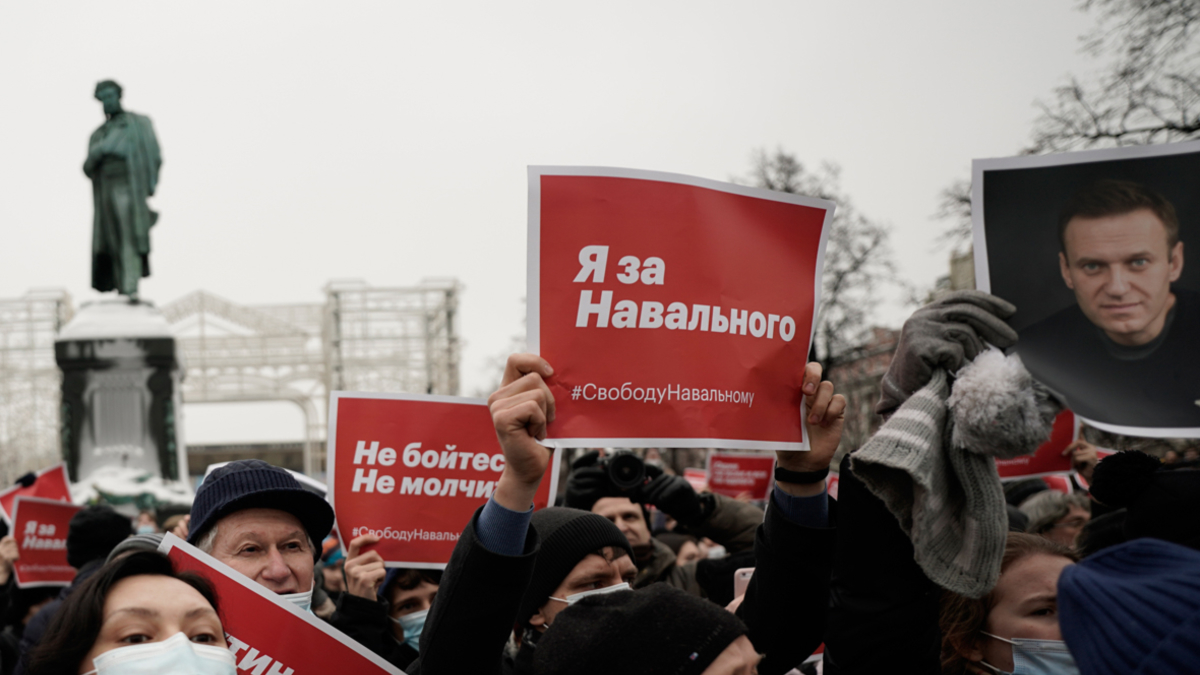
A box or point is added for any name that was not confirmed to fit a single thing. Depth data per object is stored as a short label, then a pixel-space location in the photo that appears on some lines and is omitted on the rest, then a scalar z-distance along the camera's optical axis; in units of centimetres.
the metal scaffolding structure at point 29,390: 3978
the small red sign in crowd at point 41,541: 627
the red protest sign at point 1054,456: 545
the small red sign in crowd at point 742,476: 991
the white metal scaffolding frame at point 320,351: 4403
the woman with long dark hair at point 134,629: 212
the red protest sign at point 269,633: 255
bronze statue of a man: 1475
